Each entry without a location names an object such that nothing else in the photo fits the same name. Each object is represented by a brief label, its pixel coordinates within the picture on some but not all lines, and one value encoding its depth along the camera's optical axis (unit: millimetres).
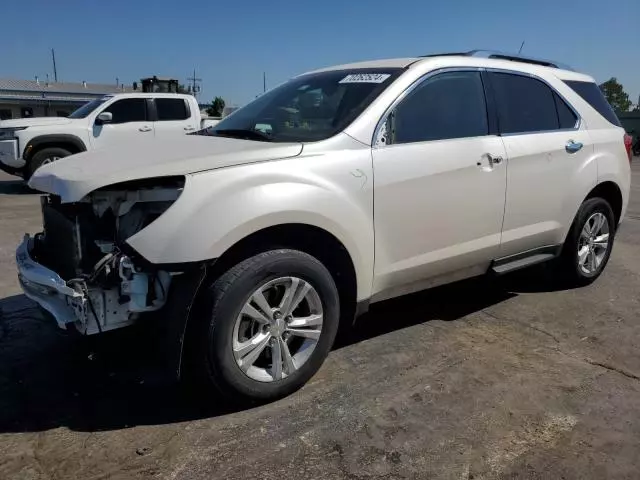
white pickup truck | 10867
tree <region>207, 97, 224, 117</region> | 39906
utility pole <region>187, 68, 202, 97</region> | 36069
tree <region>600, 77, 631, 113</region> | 73125
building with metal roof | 38156
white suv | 2633
